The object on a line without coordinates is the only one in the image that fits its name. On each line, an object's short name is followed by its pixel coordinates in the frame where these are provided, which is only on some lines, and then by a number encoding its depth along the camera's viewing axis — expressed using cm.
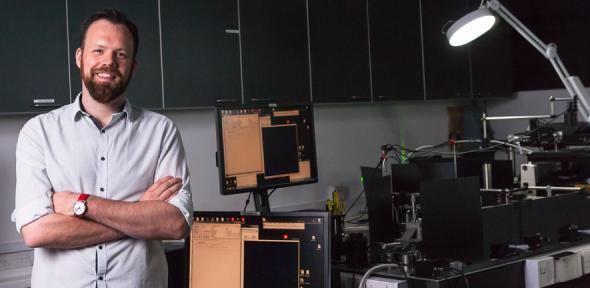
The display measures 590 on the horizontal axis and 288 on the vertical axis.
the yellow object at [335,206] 285
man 210
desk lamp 283
